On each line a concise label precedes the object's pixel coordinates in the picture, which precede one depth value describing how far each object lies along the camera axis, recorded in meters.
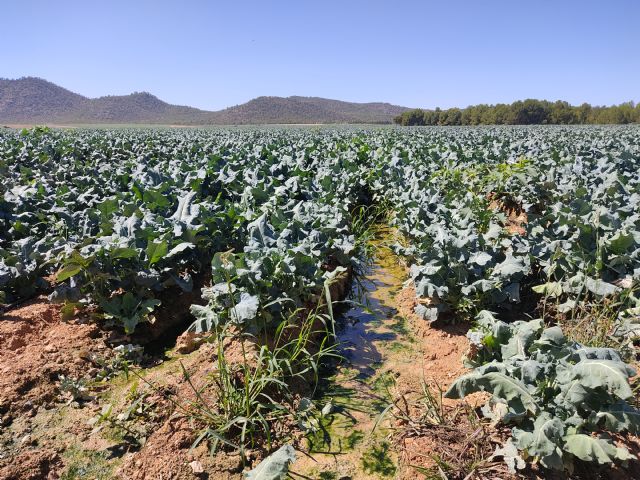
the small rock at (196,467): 2.23
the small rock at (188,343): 3.37
